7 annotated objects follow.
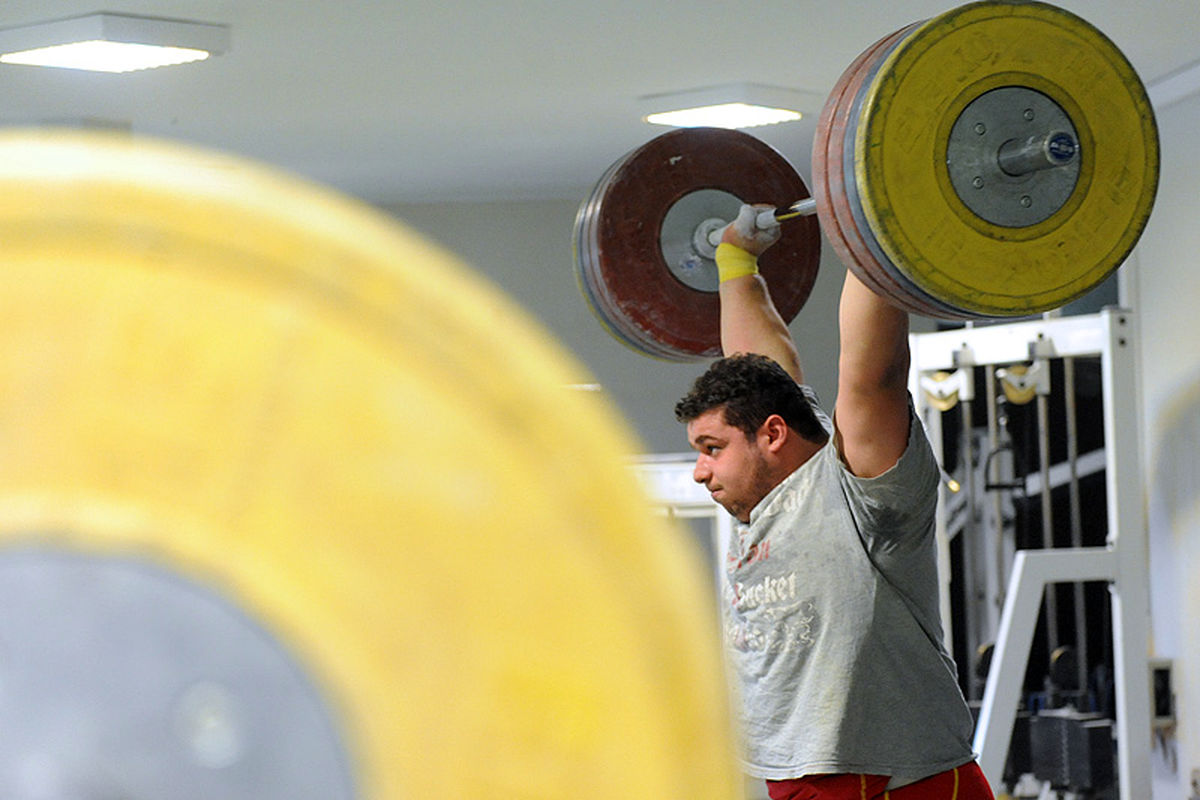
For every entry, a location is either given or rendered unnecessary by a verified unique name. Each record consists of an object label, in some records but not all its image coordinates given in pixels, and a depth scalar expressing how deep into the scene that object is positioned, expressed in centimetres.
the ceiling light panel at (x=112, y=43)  760
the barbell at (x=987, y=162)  377
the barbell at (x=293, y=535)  83
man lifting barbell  424
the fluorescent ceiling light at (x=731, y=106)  955
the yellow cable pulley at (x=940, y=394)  962
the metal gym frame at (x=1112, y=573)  866
